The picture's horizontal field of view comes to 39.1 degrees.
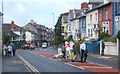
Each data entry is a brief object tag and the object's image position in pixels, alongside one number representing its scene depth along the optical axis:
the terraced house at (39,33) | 85.49
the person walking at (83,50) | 13.52
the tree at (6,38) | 42.37
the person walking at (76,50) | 14.52
